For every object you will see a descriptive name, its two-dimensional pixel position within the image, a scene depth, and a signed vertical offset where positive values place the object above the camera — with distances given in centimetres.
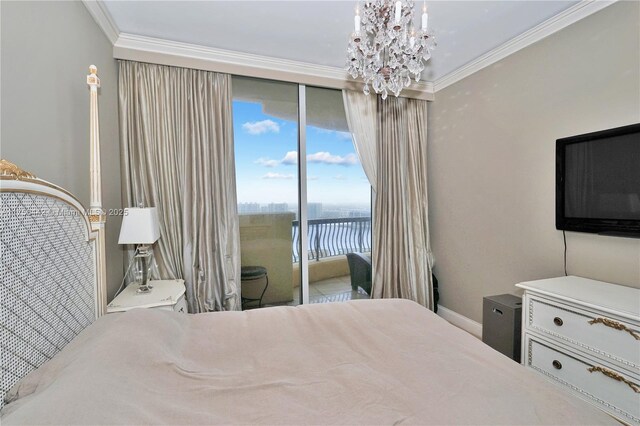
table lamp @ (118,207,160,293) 201 -11
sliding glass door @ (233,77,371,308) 297 +15
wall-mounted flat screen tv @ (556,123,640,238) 181 +15
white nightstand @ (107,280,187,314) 190 -59
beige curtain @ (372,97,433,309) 333 +0
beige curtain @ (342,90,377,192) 325 +92
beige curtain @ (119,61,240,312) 250 +36
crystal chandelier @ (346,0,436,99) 156 +90
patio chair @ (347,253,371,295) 351 -75
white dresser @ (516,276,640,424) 154 -79
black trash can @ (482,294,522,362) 226 -93
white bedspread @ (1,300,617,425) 87 -64
